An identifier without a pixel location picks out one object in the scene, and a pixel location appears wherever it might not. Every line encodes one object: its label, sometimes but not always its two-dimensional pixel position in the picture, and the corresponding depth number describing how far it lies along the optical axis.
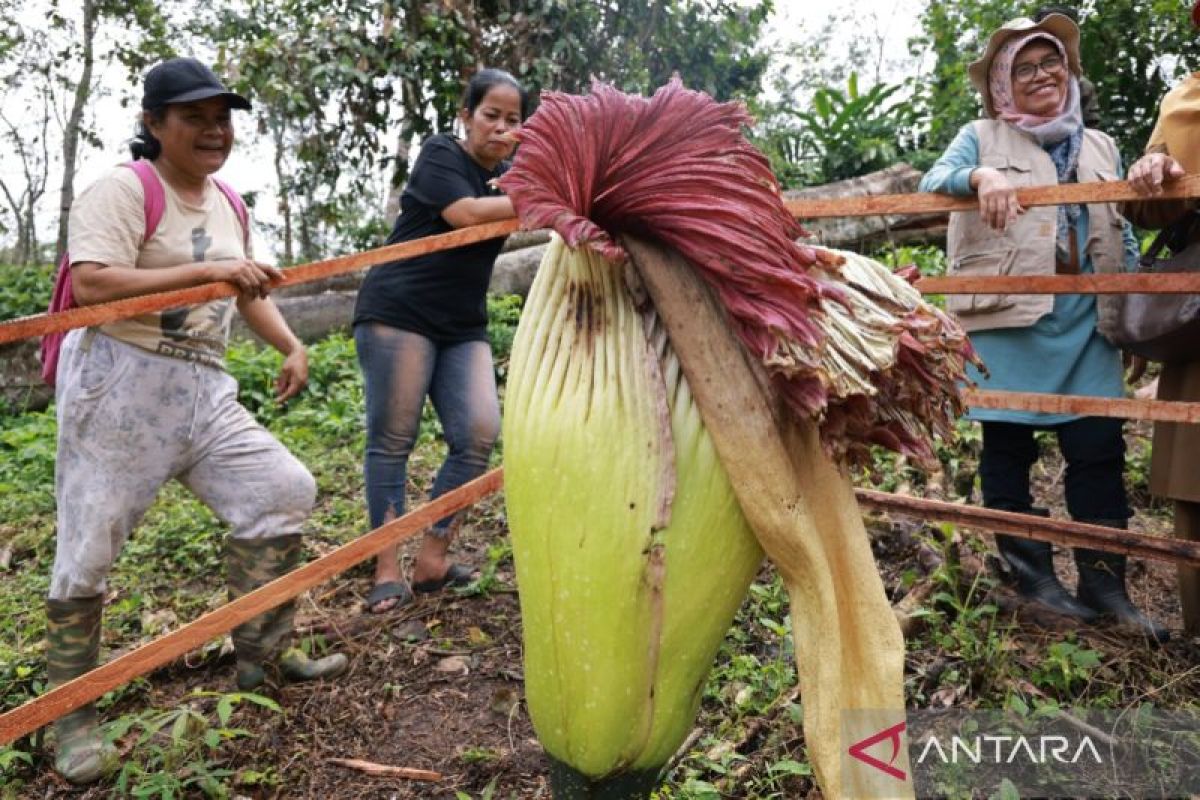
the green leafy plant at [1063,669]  2.18
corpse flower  0.83
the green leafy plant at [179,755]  1.93
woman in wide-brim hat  2.42
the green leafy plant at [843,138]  9.88
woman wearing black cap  1.94
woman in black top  2.63
